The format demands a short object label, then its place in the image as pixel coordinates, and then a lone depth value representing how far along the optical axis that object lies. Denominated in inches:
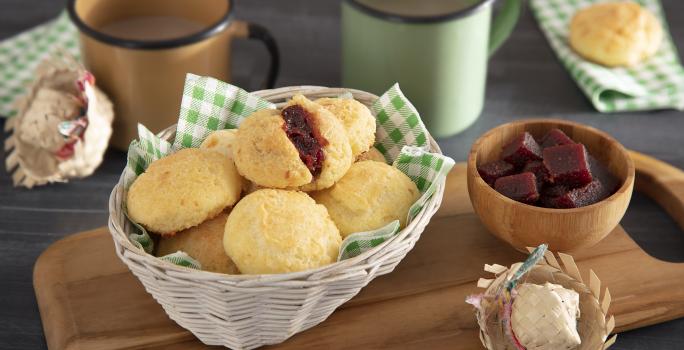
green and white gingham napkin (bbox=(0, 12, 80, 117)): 36.8
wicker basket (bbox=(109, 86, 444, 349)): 27.1
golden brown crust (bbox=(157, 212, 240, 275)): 28.5
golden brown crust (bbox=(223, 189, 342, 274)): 27.6
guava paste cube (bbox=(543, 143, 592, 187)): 30.0
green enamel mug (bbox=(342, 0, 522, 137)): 33.7
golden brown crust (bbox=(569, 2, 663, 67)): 37.2
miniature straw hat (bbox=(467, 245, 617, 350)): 28.0
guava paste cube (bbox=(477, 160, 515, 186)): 30.7
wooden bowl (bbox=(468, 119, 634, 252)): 29.6
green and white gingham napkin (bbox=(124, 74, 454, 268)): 29.6
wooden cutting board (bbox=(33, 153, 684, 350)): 29.4
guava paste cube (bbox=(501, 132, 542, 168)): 30.7
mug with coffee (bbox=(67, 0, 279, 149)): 33.2
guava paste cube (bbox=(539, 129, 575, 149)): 31.0
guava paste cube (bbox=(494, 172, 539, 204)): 29.9
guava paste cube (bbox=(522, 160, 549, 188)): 30.3
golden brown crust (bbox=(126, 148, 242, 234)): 28.4
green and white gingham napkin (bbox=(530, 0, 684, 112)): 36.5
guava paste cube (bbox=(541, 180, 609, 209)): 29.8
